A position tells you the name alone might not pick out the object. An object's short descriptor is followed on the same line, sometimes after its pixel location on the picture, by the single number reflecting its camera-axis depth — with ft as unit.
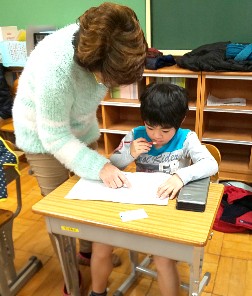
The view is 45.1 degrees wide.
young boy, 3.86
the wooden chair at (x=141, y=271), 4.93
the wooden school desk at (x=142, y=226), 2.93
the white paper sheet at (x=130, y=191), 3.47
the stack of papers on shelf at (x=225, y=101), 8.01
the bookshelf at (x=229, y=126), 7.80
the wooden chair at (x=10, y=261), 4.90
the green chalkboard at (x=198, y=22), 7.70
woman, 3.00
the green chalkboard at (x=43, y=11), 9.21
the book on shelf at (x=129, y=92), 8.79
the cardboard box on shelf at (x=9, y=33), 10.14
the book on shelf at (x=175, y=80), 8.15
